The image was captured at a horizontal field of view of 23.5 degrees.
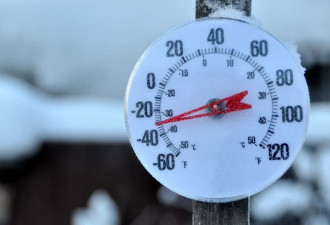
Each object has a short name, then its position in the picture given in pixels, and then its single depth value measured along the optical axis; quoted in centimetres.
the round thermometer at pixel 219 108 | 62
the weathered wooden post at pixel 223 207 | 64
